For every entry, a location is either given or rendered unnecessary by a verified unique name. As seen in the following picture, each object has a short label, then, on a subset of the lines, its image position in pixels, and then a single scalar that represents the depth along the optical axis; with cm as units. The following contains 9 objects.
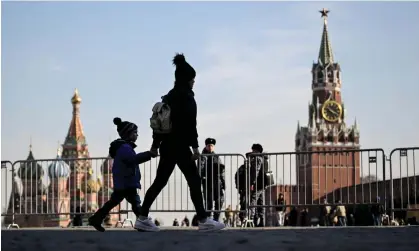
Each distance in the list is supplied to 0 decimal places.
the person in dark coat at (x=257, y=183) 1482
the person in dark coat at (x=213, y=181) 1477
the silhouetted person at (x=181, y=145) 933
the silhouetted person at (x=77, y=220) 2045
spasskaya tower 15812
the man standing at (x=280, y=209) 1814
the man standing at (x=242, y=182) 1500
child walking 1019
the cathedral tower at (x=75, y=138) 13652
